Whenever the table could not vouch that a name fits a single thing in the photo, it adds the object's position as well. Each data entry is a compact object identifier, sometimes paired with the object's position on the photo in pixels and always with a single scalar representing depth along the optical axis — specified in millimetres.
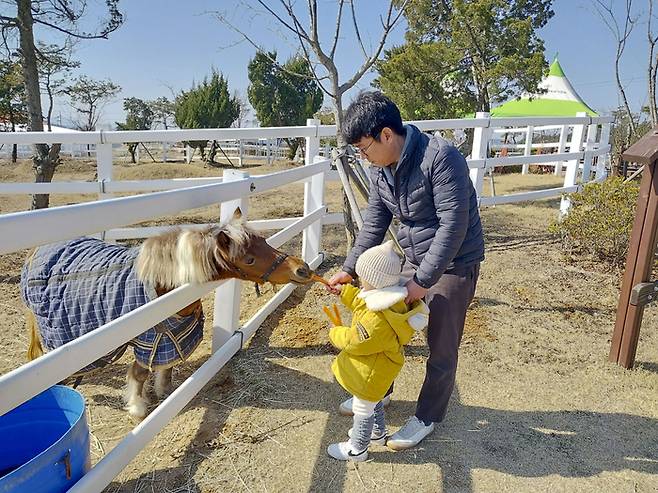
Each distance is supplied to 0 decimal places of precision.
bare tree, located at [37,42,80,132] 12023
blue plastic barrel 1869
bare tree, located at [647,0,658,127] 8781
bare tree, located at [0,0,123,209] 6711
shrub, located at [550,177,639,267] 5238
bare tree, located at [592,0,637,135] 10146
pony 2318
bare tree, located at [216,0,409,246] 4215
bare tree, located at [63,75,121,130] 27484
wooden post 3066
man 2020
